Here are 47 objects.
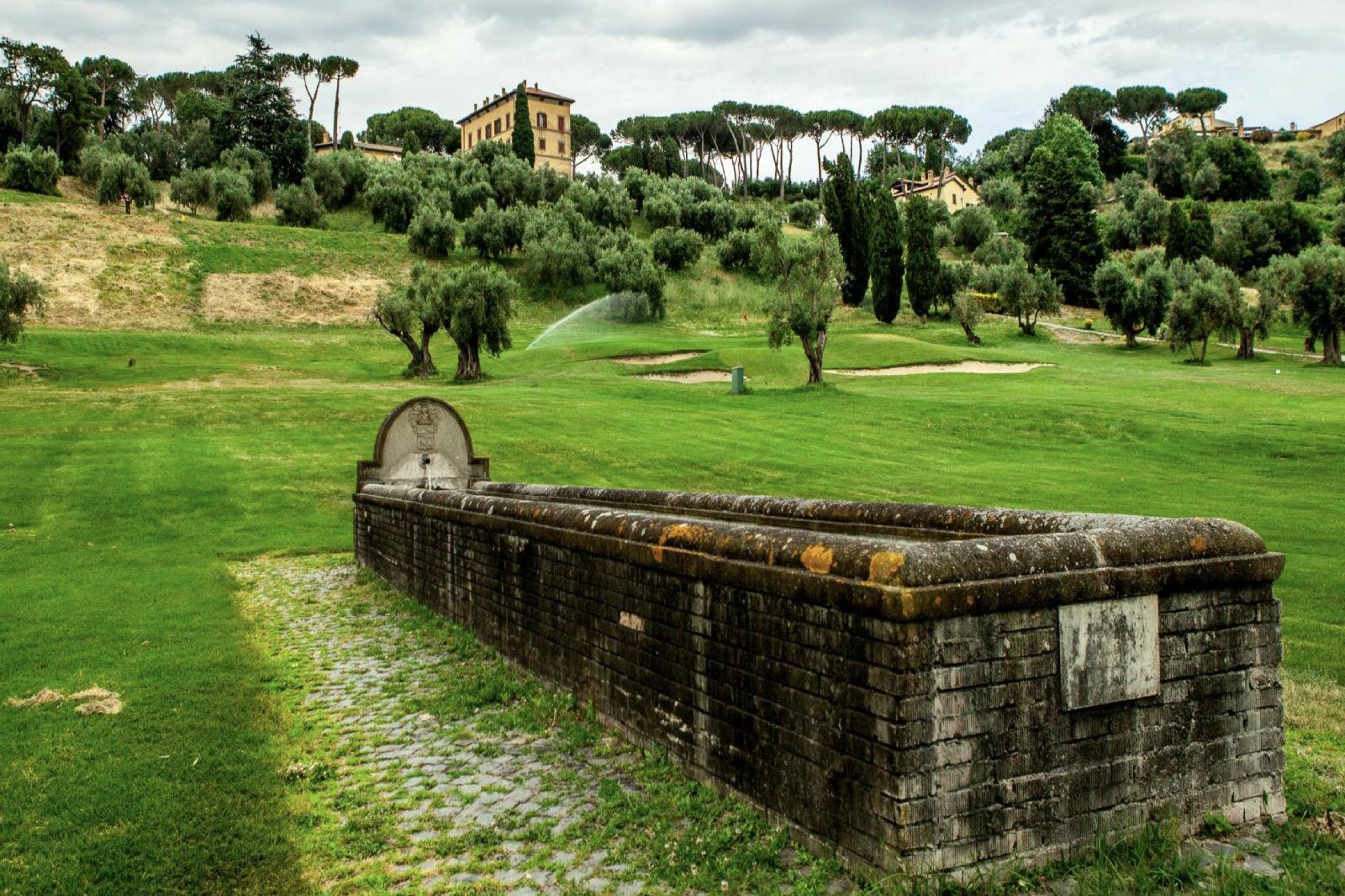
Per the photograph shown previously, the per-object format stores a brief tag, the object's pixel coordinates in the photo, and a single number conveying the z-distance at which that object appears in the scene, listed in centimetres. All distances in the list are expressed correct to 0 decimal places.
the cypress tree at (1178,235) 7638
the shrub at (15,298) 3866
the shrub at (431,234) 7225
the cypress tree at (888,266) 7112
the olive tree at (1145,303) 6081
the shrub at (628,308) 6656
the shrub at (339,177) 8725
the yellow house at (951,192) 12500
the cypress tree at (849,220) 7550
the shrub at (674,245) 7675
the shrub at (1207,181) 11644
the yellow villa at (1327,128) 17664
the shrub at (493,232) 7275
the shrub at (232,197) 7969
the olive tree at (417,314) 4319
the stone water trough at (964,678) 426
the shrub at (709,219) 8781
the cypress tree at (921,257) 7125
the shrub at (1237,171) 11781
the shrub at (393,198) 8094
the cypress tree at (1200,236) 7675
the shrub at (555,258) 6844
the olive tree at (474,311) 4231
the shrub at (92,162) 7712
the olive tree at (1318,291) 4650
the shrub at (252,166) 8888
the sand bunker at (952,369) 4922
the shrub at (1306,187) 12156
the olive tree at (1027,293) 6469
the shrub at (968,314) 6112
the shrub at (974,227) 9306
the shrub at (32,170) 7400
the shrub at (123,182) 7238
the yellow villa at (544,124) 13175
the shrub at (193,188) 7956
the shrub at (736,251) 7950
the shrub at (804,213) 10406
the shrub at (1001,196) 11700
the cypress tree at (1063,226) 8156
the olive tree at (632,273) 6681
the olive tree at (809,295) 4012
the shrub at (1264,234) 8700
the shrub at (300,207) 8231
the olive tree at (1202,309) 5044
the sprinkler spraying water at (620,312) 6644
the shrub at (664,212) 8606
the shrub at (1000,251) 8388
